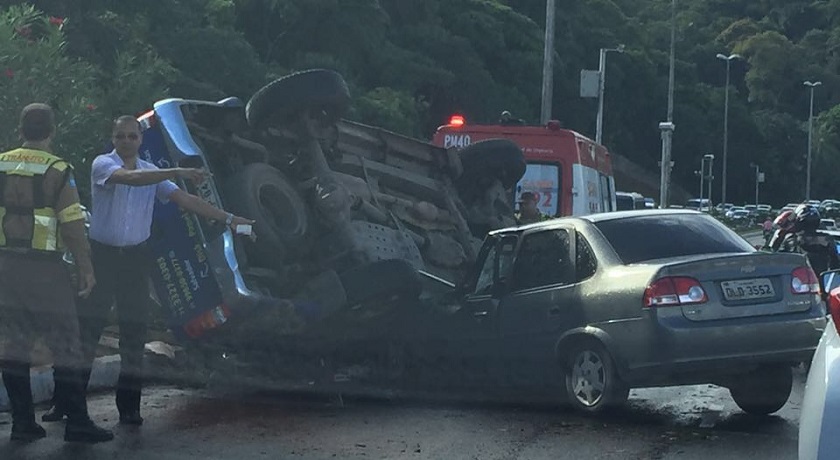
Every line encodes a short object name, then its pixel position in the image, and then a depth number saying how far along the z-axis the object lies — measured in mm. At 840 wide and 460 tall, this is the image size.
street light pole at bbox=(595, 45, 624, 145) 46075
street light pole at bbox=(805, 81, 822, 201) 92700
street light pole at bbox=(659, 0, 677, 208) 48375
